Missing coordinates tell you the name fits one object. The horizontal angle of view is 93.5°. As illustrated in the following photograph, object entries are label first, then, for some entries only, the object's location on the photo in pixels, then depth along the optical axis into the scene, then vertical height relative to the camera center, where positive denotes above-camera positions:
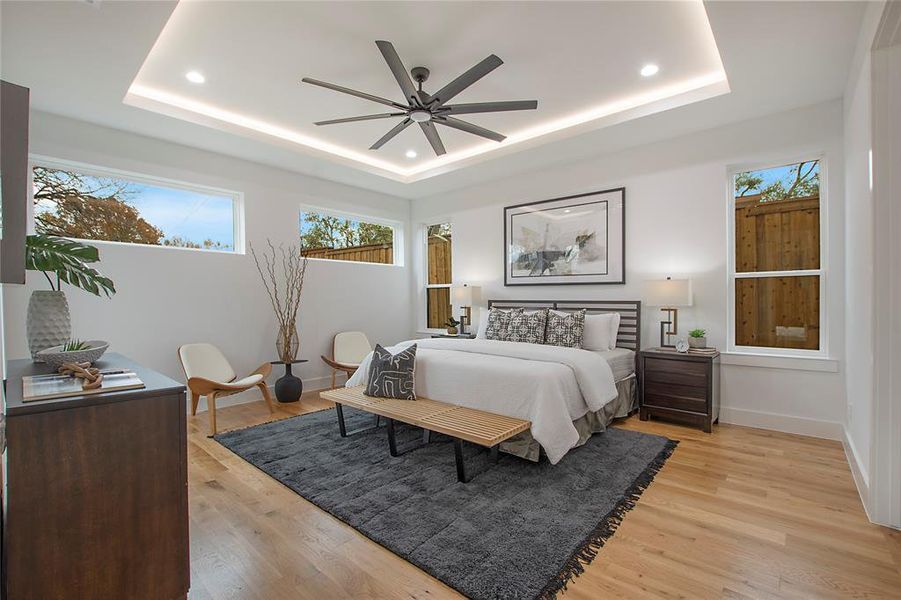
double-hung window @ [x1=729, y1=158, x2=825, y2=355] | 3.65 +0.36
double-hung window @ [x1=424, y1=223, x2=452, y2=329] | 6.45 +0.39
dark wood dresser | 1.22 -0.61
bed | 2.83 -0.64
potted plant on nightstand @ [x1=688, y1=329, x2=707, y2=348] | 3.91 -0.35
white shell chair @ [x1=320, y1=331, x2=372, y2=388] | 5.46 -0.64
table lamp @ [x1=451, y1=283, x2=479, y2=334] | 5.61 +0.08
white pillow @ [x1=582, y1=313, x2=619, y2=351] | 4.23 -0.33
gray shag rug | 1.87 -1.15
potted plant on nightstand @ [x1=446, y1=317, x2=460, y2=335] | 5.79 -0.35
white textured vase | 1.87 -0.10
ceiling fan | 2.49 +1.37
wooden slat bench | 2.55 -0.79
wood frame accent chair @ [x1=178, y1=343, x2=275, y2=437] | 3.70 -0.73
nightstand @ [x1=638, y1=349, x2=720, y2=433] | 3.63 -0.77
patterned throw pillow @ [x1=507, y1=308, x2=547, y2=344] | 4.43 -0.29
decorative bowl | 1.70 -0.23
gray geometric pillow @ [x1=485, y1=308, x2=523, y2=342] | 4.64 -0.26
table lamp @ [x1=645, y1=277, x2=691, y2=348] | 3.91 +0.05
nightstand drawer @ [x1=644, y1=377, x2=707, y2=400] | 3.66 -0.80
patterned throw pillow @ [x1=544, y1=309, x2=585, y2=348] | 4.23 -0.30
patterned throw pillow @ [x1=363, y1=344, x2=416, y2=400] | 3.33 -0.61
